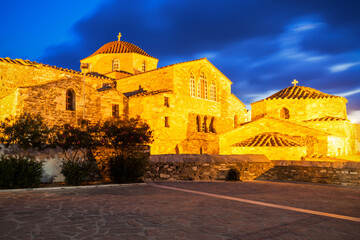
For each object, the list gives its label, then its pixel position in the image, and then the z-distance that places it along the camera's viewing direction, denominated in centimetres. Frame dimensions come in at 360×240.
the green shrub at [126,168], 1245
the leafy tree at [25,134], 1148
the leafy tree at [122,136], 1324
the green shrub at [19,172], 1016
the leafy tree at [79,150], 1155
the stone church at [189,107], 2198
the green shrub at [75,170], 1145
